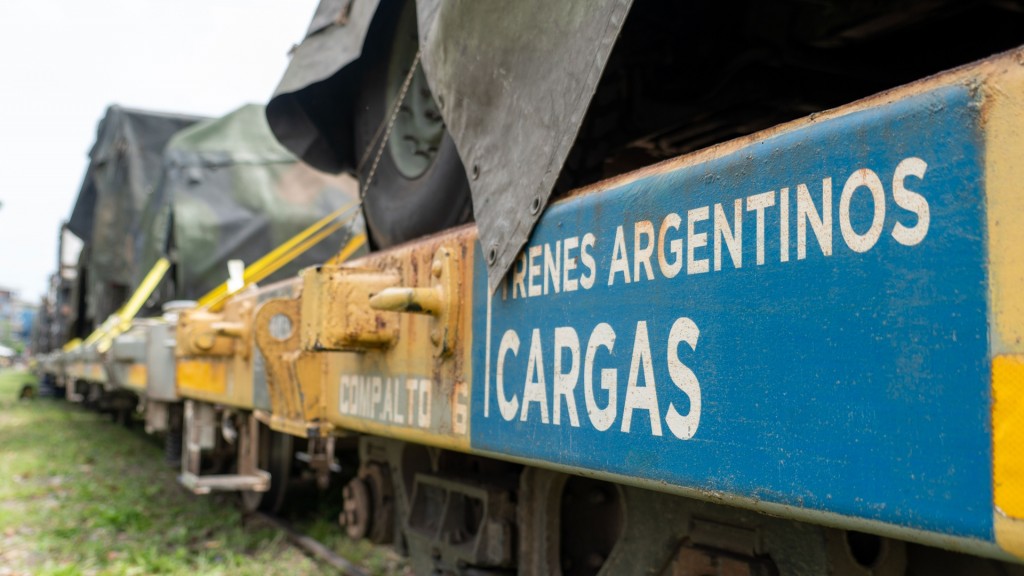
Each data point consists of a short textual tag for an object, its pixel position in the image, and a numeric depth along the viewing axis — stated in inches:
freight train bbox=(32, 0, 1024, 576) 31.7
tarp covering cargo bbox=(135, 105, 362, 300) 247.8
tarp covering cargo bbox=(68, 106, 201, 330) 326.0
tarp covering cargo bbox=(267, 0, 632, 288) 56.9
